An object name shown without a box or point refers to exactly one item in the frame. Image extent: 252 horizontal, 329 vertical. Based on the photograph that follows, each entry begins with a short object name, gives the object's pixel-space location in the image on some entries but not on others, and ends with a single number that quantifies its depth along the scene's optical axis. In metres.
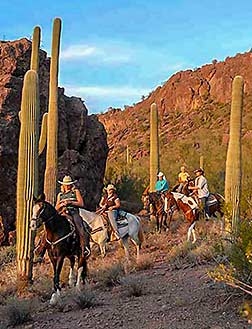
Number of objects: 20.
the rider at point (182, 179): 20.49
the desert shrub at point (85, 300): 10.17
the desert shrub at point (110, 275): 12.15
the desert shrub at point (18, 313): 9.63
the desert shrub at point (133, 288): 10.77
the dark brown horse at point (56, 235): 10.88
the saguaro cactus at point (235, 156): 15.09
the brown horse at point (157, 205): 20.39
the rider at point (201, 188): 18.39
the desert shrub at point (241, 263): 8.55
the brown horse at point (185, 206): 17.55
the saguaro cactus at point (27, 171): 12.62
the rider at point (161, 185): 20.94
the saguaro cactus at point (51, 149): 16.62
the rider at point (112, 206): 15.40
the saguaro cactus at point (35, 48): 17.97
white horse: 15.10
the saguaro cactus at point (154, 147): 22.75
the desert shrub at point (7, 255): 17.38
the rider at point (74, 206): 11.77
